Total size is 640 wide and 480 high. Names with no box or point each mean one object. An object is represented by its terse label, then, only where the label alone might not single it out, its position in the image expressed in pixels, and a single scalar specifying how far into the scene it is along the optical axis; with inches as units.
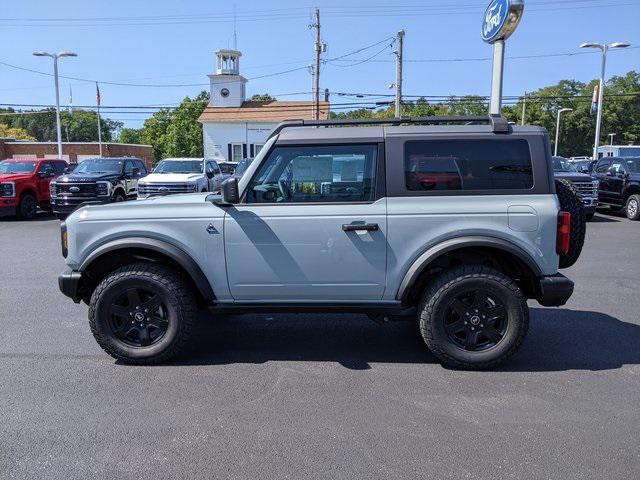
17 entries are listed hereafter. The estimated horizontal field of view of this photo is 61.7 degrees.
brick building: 1931.6
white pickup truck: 644.1
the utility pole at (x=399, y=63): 1337.4
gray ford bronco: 170.6
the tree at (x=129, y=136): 4100.6
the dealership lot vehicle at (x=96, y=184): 605.3
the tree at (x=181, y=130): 2564.0
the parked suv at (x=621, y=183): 617.0
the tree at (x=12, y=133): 2775.6
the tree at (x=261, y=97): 3501.2
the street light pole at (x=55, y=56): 1213.5
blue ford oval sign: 465.4
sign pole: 513.7
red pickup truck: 620.4
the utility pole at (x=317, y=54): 1485.0
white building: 2119.8
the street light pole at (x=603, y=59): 1096.2
